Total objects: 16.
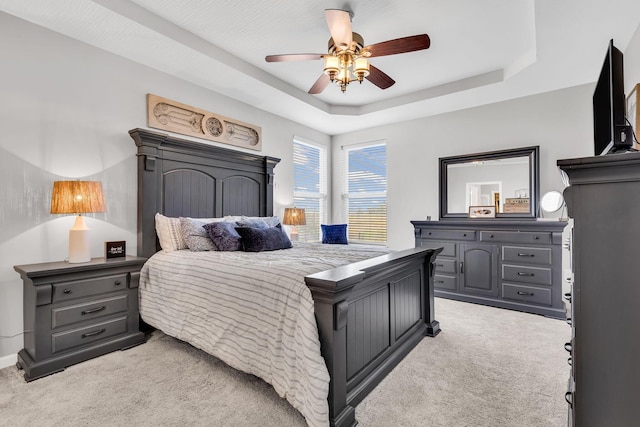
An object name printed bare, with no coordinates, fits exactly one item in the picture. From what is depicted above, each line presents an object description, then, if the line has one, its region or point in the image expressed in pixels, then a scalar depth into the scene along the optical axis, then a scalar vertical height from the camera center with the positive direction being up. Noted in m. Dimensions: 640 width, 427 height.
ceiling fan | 2.18 +1.26
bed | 1.56 -0.42
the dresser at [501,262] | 3.42 -0.56
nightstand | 2.14 -0.72
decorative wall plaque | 3.21 +1.07
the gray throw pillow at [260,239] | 2.92 -0.23
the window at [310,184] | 5.12 +0.53
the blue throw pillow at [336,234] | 4.73 -0.28
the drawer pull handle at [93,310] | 2.35 -0.72
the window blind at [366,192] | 5.30 +0.41
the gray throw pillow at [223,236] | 2.91 -0.19
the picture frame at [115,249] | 2.60 -0.28
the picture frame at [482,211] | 4.07 +0.05
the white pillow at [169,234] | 2.95 -0.17
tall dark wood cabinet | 1.05 -0.25
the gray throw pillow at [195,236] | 2.90 -0.19
